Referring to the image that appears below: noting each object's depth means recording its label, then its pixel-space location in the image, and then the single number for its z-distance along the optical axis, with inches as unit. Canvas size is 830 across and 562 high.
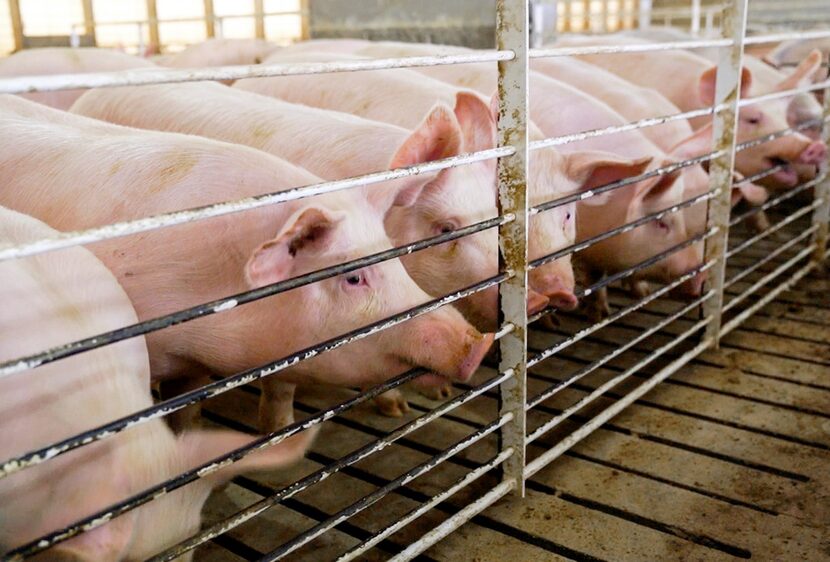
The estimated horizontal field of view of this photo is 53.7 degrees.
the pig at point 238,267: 79.3
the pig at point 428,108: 98.7
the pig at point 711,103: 156.7
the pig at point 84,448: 56.8
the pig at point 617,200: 126.6
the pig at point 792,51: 236.4
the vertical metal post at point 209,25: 457.1
